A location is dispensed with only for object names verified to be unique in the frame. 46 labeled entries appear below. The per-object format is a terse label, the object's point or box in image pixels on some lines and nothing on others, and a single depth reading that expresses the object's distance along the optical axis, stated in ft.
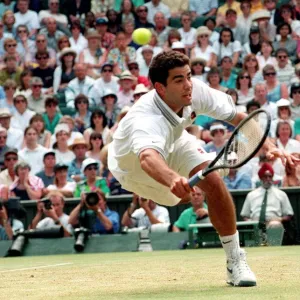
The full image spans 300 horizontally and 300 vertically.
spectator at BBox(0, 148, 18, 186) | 48.98
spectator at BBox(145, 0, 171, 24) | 65.41
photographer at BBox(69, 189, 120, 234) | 44.45
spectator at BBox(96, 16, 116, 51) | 63.41
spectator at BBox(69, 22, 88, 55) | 63.62
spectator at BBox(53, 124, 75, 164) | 51.62
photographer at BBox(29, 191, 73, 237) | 45.65
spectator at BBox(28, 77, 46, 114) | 57.52
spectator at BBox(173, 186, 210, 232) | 43.79
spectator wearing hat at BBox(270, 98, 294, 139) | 49.62
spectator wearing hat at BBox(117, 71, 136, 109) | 56.03
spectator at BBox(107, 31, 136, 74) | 60.70
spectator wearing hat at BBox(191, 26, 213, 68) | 59.72
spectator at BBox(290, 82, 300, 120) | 51.34
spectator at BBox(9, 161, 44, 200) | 47.83
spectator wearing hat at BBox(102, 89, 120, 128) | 55.11
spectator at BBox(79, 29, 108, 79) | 61.67
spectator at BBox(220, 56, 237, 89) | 56.85
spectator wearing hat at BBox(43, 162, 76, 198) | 47.57
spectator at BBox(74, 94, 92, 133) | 55.31
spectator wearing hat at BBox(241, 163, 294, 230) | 42.93
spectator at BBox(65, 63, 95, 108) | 58.49
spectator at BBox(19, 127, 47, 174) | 51.70
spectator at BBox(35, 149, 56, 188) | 49.37
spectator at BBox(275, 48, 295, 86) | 55.21
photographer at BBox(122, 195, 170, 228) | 44.62
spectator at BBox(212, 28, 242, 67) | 59.82
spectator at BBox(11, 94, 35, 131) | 55.77
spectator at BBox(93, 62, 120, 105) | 57.72
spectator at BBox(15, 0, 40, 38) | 66.18
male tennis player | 21.75
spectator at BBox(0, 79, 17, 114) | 57.26
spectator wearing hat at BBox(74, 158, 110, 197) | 46.14
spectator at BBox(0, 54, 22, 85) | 60.54
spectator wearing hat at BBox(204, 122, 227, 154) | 48.21
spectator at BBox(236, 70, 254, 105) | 54.34
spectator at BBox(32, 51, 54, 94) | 61.57
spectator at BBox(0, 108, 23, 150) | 53.78
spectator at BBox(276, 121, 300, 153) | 46.98
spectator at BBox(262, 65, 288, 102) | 53.67
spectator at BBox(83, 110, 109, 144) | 52.70
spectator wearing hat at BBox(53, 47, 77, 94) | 59.79
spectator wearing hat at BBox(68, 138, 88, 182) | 50.11
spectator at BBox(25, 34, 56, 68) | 62.13
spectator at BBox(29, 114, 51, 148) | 53.47
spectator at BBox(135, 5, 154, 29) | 63.57
